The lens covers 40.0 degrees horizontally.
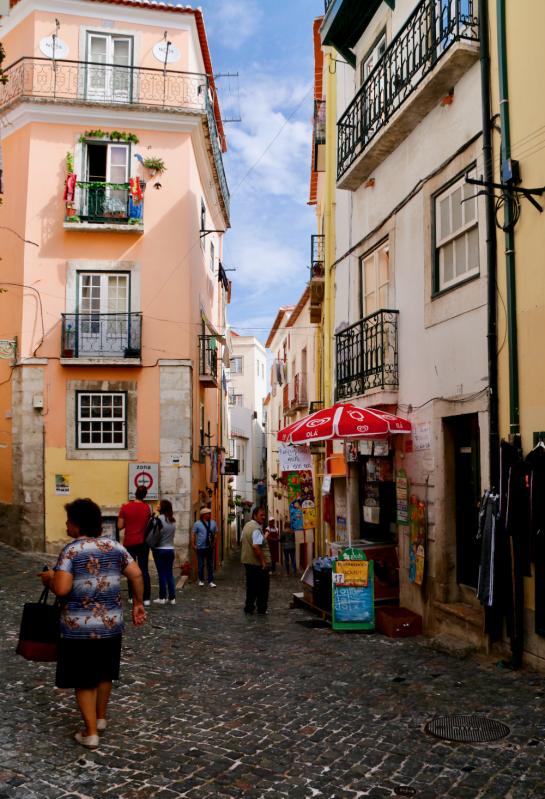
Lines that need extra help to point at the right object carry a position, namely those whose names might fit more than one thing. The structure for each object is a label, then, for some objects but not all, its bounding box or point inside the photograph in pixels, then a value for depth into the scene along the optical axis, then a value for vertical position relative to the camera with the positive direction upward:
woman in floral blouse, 5.24 -1.01
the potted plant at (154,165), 18.28 +7.28
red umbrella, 9.73 +0.51
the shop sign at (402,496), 10.27 -0.46
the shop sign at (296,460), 14.65 +0.07
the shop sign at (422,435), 9.68 +0.36
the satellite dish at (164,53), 18.47 +10.13
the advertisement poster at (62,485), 17.58 -0.47
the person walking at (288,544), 24.69 -2.68
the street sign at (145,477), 17.56 -0.30
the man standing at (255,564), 11.32 -1.51
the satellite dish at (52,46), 18.12 +10.11
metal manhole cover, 5.46 -2.00
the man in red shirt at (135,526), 11.63 -0.96
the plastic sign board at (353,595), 9.61 -1.70
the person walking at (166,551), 11.70 -1.35
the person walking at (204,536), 15.00 -1.44
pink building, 17.69 +4.97
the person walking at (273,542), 25.41 -2.70
